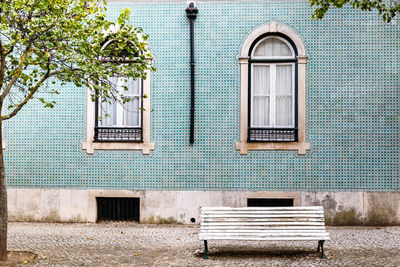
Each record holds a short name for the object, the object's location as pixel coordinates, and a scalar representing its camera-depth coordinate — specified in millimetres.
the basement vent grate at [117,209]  10953
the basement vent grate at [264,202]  10727
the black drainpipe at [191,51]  10703
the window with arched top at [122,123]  10812
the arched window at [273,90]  10641
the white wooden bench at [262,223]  7412
